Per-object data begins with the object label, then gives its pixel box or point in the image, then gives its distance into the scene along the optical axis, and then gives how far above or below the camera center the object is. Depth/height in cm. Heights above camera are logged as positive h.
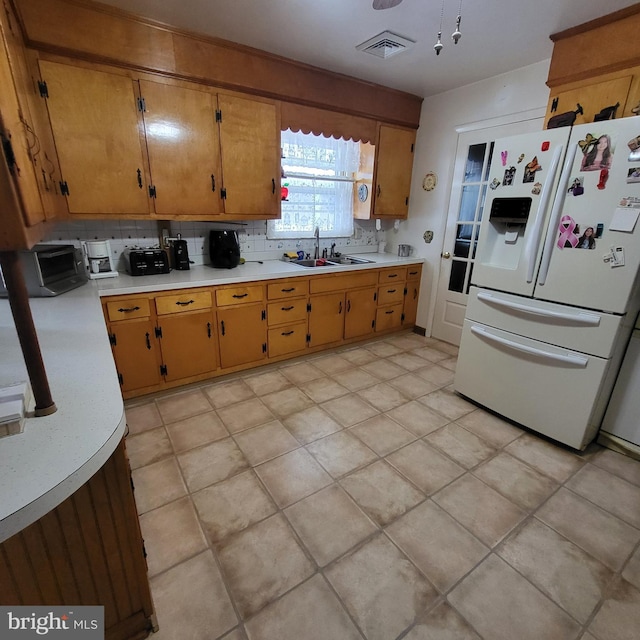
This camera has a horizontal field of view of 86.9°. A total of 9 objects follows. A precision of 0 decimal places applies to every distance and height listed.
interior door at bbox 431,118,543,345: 315 -15
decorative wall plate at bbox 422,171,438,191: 357 +25
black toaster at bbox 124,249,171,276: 251 -44
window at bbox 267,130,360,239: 329 +19
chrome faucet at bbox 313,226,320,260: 348 -40
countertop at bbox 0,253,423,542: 65 -52
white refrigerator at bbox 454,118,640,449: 174 -36
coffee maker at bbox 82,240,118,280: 237 -40
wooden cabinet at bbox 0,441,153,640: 82 -90
